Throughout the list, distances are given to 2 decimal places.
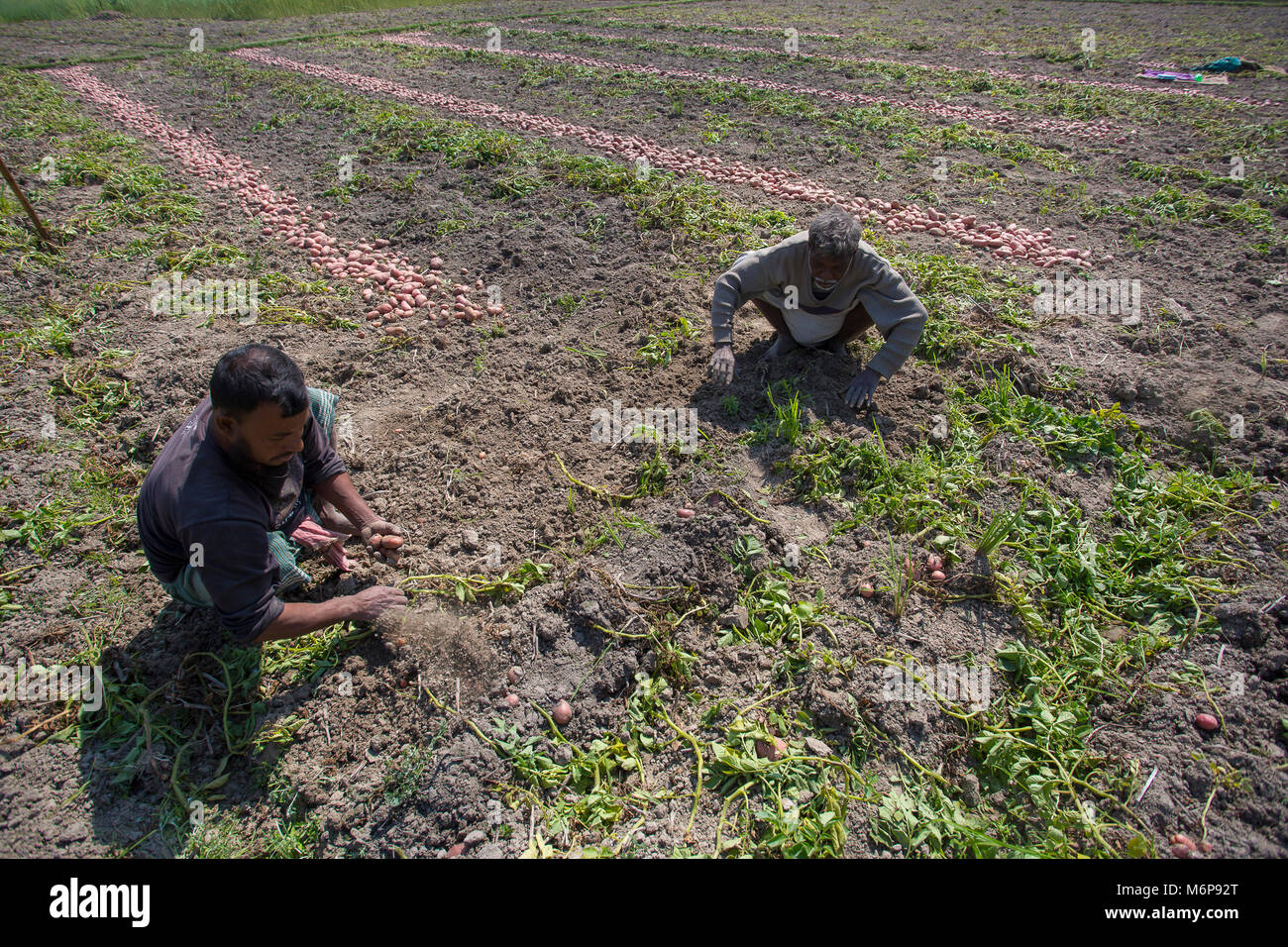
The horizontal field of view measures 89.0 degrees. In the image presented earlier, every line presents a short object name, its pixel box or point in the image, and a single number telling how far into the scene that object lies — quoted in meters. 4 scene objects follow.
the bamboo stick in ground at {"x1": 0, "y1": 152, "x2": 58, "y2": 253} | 4.93
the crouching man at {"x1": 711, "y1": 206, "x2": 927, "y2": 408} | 3.50
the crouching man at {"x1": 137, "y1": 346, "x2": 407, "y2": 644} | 2.28
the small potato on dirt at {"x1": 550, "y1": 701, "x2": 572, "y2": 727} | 2.67
